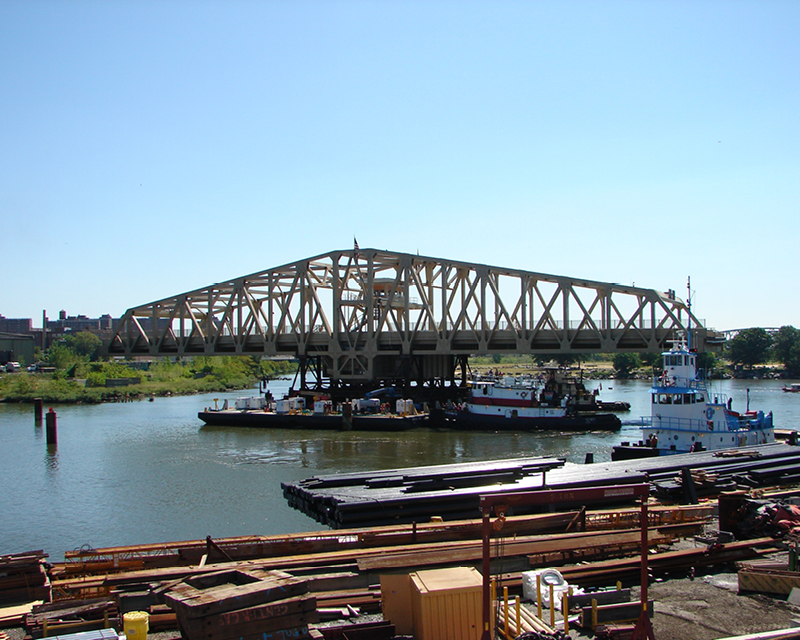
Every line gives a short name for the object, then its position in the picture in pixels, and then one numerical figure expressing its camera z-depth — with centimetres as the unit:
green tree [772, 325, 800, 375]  13162
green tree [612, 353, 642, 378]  14596
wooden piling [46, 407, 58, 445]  4450
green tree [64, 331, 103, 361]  18309
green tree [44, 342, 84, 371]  12694
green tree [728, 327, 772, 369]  13762
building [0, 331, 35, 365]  14700
